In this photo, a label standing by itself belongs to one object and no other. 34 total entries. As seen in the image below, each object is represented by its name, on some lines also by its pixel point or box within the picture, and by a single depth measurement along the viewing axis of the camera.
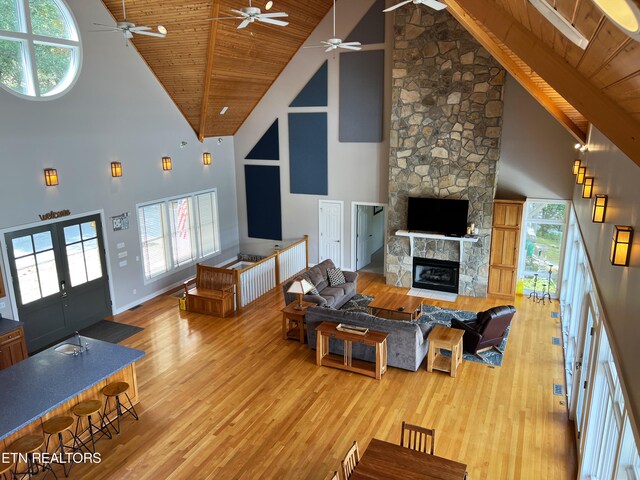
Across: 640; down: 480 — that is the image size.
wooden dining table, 4.16
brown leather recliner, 7.73
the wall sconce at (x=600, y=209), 4.62
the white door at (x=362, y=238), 12.45
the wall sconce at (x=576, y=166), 8.56
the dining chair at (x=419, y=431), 4.46
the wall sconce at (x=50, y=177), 8.19
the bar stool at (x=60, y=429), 5.27
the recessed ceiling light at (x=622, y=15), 1.05
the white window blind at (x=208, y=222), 12.36
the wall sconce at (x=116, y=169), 9.52
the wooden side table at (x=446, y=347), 7.37
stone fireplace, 9.70
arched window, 7.60
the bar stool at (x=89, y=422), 5.60
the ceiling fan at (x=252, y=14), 6.10
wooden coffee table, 8.63
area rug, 7.99
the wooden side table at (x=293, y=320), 8.49
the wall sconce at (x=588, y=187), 6.14
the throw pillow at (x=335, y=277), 10.31
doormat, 8.84
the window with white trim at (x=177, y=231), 10.76
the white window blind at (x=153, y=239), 10.60
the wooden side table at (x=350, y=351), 7.23
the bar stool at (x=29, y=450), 4.98
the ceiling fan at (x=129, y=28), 6.72
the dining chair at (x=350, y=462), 4.28
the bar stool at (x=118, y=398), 6.03
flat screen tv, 10.34
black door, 8.10
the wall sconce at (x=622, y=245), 3.31
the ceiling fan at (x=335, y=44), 7.99
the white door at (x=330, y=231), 12.31
